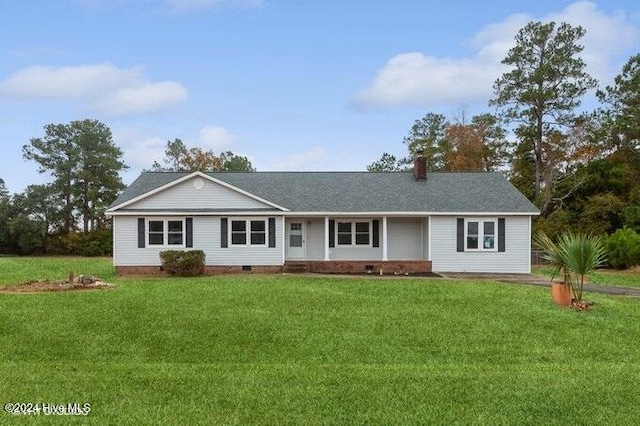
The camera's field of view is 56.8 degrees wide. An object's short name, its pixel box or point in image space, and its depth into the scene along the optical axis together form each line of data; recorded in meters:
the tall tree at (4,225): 47.34
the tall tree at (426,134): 53.65
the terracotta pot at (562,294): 14.95
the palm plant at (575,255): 14.70
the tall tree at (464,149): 47.56
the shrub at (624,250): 27.98
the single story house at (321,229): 24.36
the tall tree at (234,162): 60.25
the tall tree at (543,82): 43.09
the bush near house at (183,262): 22.95
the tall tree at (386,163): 57.68
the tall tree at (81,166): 51.91
